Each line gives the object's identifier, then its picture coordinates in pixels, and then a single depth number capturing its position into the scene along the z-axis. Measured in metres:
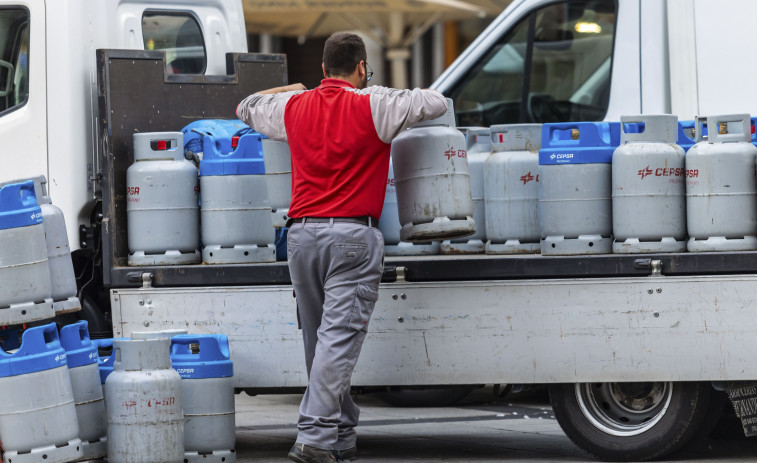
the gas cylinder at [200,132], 13.73
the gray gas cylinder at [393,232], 13.33
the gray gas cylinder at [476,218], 13.41
